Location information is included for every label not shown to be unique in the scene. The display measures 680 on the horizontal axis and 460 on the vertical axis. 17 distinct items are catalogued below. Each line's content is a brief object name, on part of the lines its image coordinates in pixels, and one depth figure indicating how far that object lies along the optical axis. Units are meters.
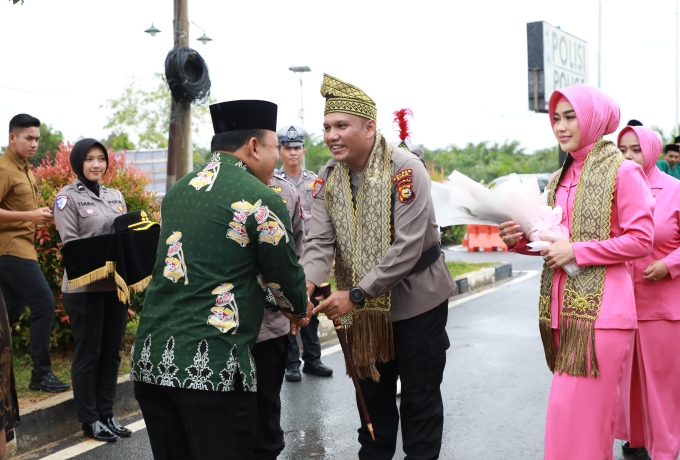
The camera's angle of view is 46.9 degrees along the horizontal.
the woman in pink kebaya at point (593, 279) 3.60
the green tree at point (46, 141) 40.28
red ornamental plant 6.40
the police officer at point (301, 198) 6.91
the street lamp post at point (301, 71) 25.85
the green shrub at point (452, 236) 20.62
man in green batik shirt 2.88
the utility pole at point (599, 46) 27.80
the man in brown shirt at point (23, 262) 5.84
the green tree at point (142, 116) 34.38
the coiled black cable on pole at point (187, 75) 12.65
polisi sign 20.08
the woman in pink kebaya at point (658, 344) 4.46
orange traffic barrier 18.62
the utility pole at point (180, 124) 12.95
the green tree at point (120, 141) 35.95
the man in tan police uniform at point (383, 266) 3.91
